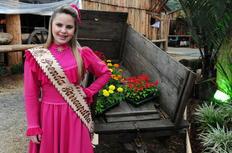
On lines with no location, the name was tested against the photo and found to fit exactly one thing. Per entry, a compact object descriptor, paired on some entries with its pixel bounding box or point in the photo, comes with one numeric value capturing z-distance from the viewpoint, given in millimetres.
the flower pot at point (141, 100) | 3924
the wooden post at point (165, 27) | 12742
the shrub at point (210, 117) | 4227
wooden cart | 3357
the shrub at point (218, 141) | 3529
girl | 2545
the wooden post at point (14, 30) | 8151
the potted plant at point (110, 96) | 3631
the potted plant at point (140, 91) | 3988
